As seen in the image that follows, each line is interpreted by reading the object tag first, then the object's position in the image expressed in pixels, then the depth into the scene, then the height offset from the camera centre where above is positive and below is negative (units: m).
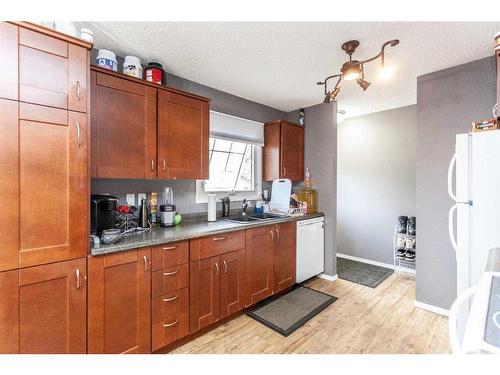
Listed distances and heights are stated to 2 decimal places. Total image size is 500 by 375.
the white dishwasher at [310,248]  2.94 -0.83
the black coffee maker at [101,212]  1.64 -0.19
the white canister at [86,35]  1.48 +0.99
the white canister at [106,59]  1.77 +0.99
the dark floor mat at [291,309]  2.16 -1.30
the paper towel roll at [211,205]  2.56 -0.21
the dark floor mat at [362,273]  3.16 -1.31
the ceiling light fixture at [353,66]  1.75 +0.93
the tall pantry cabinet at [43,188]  1.18 -0.01
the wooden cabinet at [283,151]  3.18 +0.51
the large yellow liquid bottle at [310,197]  3.32 -0.16
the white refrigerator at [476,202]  1.40 -0.10
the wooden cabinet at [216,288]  1.91 -0.92
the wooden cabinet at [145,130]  1.70 +0.48
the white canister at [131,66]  1.90 +1.00
